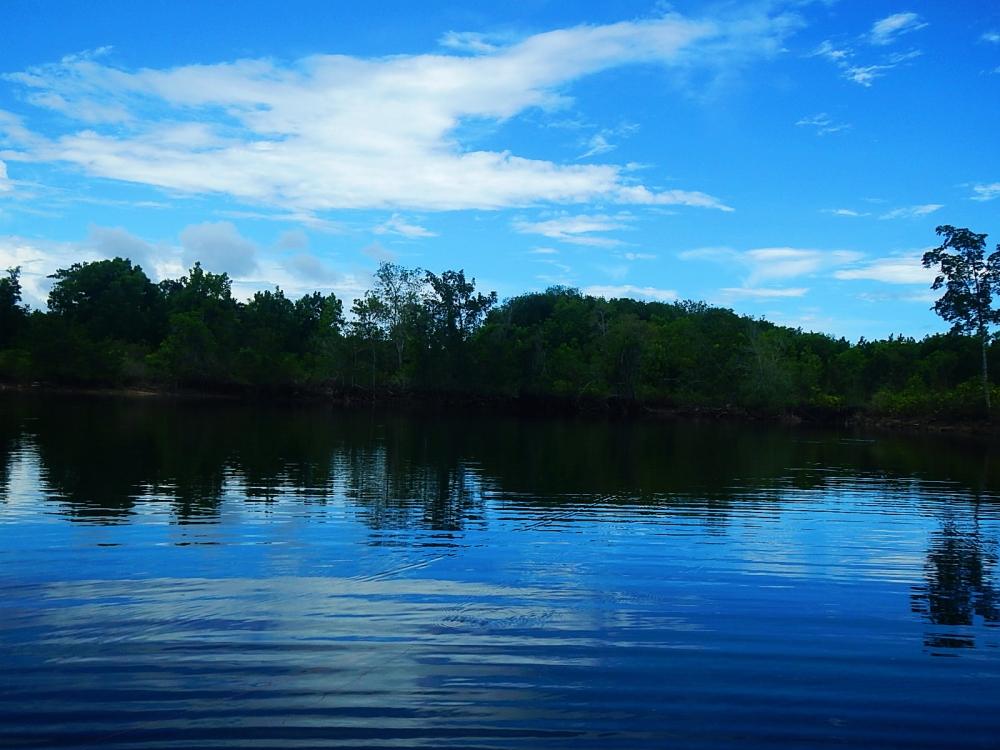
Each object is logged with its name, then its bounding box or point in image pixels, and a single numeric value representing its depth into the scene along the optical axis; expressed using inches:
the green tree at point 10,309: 3939.5
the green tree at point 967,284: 2719.0
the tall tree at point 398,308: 3681.1
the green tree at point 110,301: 4338.1
